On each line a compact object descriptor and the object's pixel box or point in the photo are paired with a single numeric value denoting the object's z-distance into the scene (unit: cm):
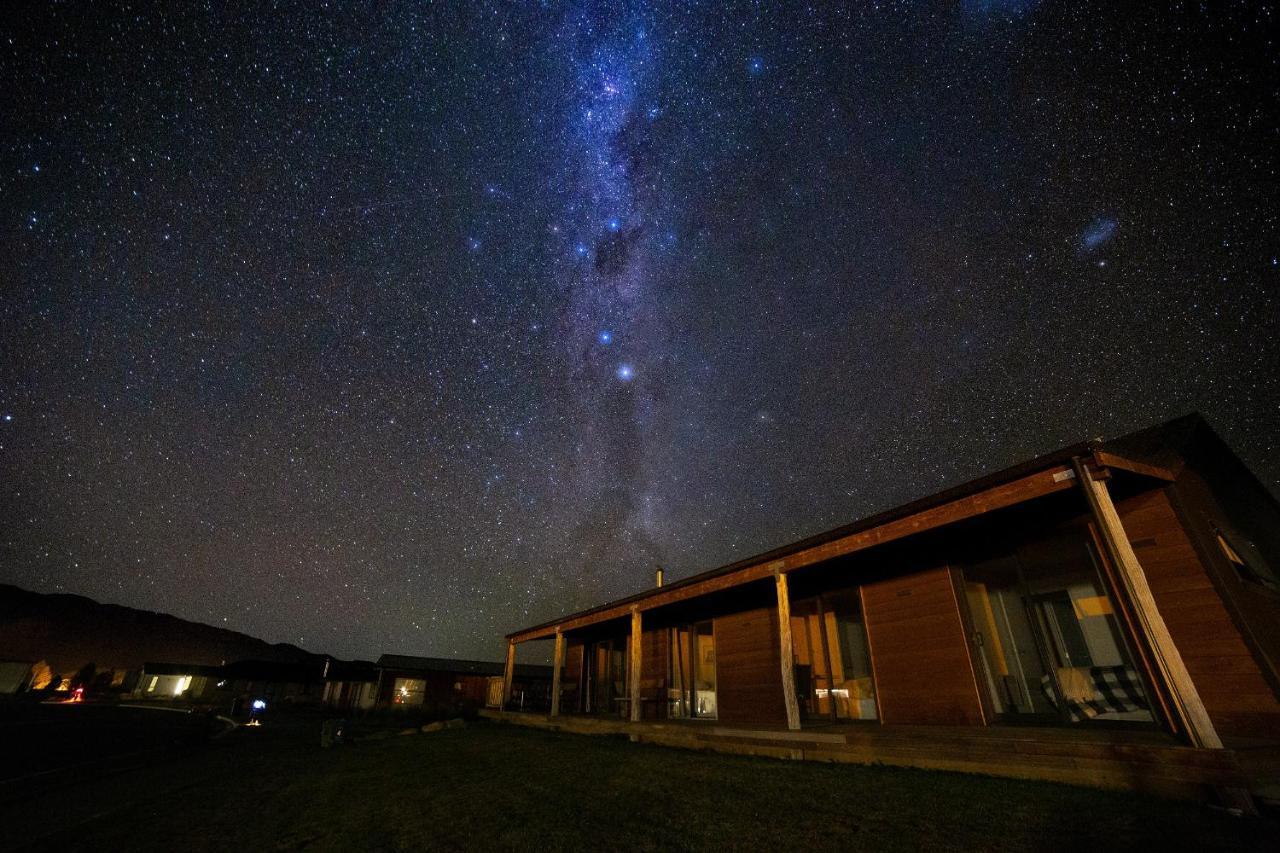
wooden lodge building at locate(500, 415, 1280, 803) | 512
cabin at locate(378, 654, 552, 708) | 3747
